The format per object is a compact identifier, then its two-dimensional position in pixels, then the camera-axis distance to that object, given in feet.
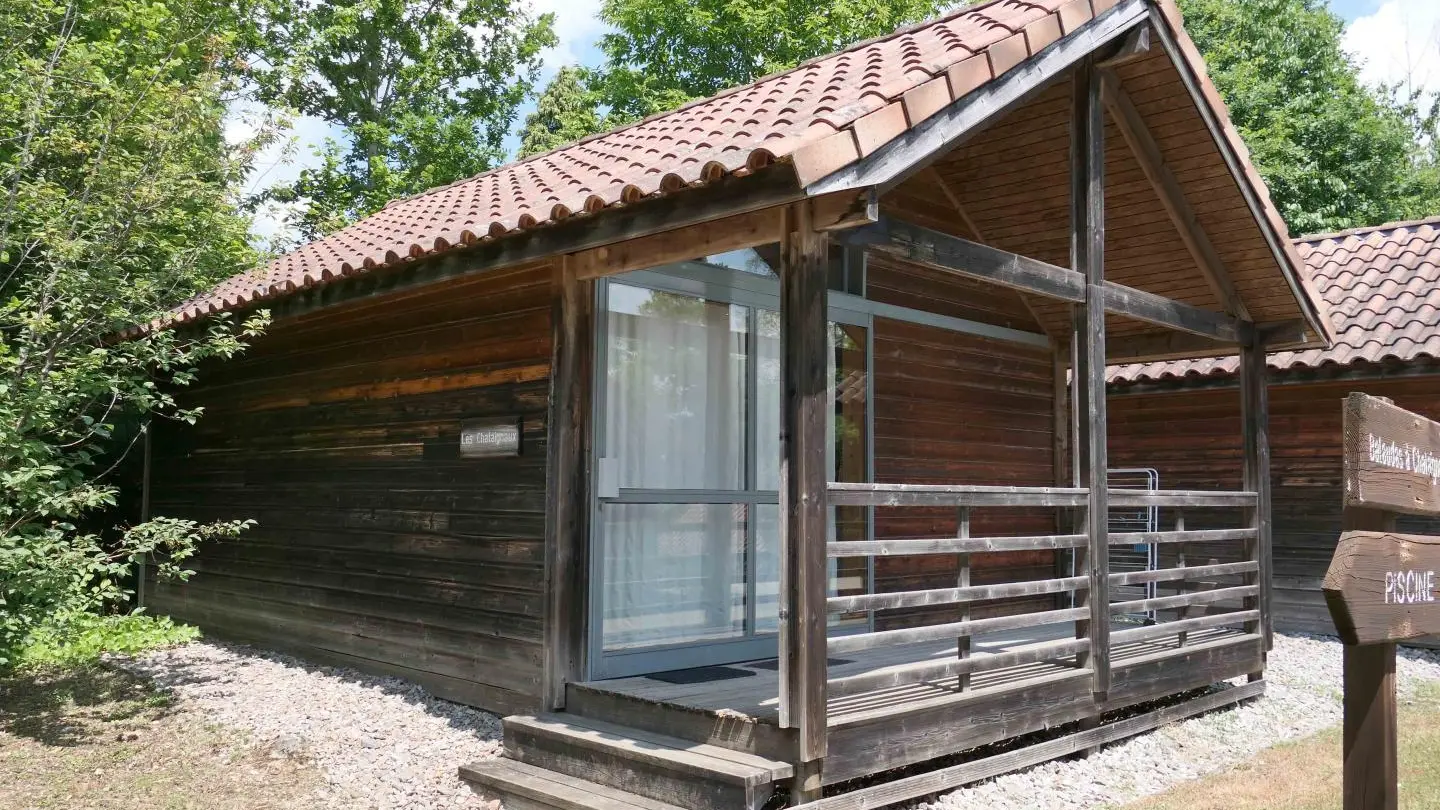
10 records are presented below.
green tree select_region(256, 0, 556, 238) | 69.97
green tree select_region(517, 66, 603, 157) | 75.97
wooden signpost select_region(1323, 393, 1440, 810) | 9.43
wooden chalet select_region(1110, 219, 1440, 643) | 33.17
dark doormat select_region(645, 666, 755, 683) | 20.34
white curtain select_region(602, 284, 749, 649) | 21.34
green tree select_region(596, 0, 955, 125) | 77.92
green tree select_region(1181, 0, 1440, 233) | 74.49
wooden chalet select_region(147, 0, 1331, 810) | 16.05
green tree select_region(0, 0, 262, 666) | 21.90
